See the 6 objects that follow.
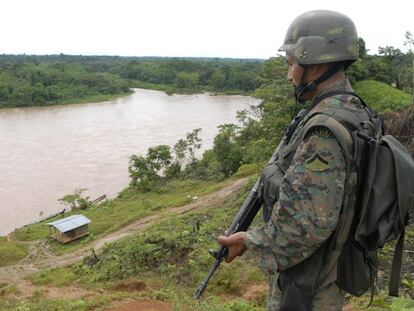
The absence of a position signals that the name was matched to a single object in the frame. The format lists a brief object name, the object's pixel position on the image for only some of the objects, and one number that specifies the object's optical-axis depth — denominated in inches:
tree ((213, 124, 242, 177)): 943.0
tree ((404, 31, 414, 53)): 781.3
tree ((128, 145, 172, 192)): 937.5
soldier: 65.8
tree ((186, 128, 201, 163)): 1061.8
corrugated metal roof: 648.4
